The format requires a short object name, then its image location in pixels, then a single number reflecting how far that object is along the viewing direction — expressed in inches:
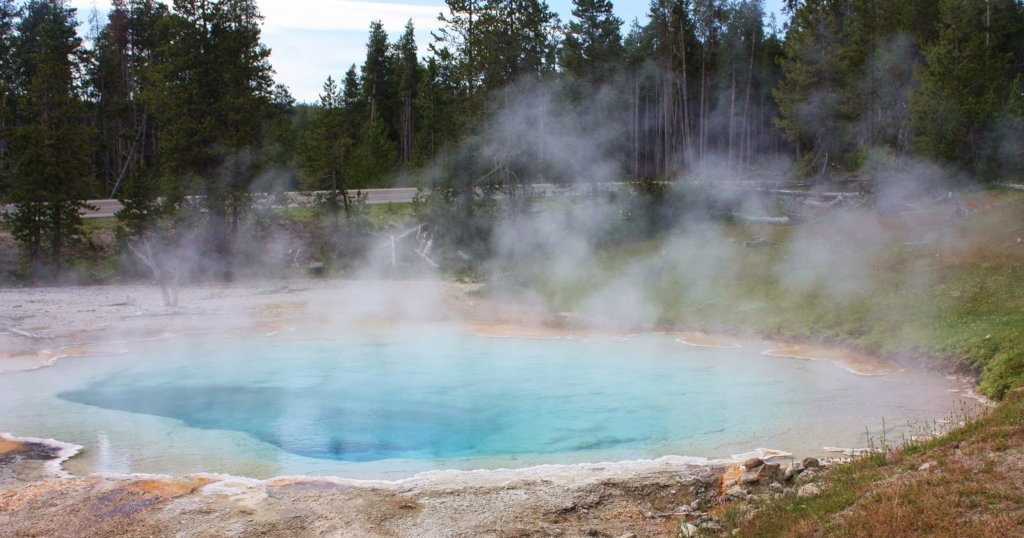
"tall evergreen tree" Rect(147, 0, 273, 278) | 916.0
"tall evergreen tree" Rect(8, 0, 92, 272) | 867.4
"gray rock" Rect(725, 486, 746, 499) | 277.4
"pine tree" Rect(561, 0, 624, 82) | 1090.1
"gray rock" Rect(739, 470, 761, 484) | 288.0
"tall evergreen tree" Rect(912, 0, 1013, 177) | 970.7
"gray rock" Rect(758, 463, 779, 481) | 291.2
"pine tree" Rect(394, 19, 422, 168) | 1715.1
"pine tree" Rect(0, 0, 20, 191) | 1238.9
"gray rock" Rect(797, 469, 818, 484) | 280.1
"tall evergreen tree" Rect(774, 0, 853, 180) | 1170.0
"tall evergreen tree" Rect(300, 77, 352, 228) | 975.0
